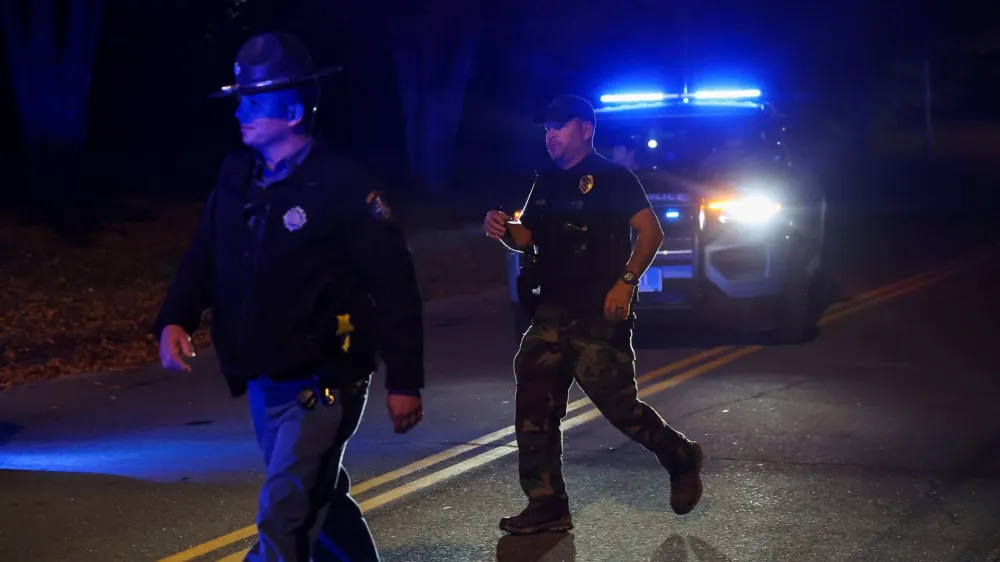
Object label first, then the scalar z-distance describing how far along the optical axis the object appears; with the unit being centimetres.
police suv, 1031
